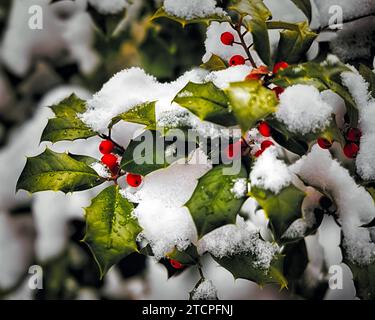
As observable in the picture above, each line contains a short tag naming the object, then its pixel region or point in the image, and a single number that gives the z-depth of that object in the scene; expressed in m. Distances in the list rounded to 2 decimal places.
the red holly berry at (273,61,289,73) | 0.53
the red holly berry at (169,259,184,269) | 0.58
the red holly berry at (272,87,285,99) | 0.53
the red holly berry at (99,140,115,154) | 0.57
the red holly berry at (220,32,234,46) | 0.59
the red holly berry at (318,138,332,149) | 0.55
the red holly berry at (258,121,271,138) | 0.52
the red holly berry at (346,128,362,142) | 0.56
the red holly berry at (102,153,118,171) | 0.57
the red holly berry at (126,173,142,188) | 0.57
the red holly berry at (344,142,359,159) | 0.56
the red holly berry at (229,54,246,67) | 0.57
